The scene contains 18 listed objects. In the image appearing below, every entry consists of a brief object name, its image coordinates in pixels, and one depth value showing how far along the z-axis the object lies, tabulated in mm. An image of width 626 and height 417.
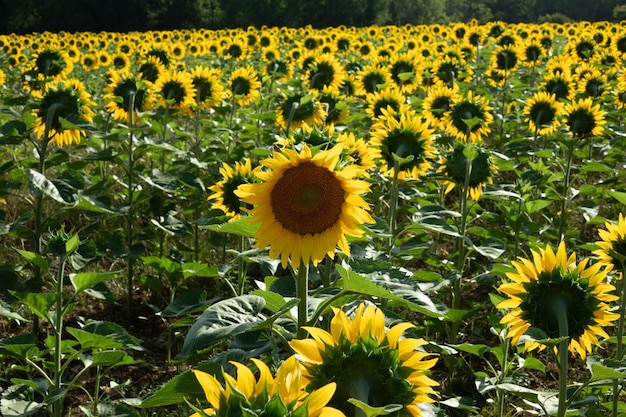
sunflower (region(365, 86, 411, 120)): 3949
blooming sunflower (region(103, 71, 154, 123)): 3896
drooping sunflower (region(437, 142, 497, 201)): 2932
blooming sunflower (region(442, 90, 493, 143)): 3738
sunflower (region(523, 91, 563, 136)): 4266
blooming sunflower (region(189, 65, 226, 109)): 4473
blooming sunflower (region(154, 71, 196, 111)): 4188
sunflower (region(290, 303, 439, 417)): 1088
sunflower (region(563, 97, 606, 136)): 3957
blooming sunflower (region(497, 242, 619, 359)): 1636
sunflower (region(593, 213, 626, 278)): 2086
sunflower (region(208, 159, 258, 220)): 2572
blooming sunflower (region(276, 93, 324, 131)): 3547
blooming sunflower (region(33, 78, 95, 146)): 3121
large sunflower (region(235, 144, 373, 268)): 1424
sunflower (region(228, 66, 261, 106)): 4830
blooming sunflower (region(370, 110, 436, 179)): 2652
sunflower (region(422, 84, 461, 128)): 4145
